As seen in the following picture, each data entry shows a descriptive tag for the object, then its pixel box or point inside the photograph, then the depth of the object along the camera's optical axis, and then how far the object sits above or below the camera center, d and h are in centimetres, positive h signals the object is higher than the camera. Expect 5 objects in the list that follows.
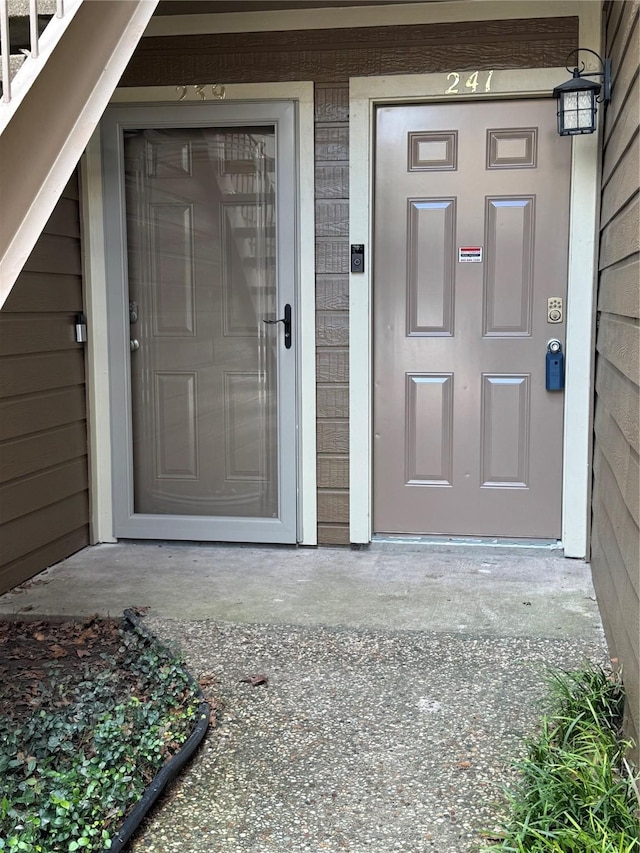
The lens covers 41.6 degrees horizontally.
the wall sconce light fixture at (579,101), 352 +95
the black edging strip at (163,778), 185 -109
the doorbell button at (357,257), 399 +34
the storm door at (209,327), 409 +1
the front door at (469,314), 391 +7
